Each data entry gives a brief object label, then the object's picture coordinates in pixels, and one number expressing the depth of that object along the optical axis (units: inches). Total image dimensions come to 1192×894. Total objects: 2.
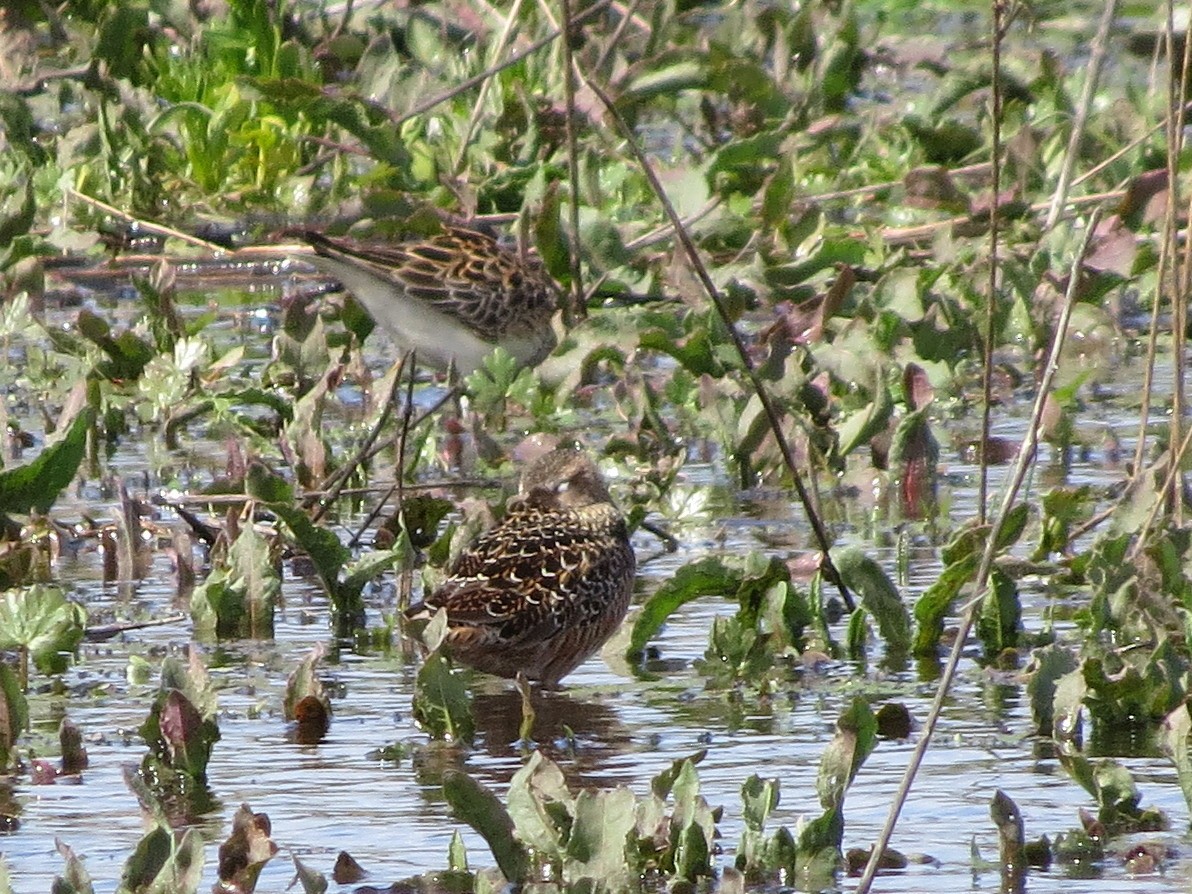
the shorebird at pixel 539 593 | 488.7
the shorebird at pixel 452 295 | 759.7
